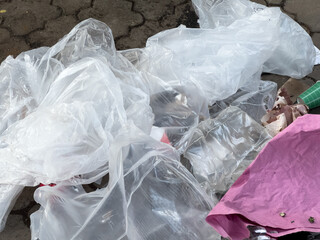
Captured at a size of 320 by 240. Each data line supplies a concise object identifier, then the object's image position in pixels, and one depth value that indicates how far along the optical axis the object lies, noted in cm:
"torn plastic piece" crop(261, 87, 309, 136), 141
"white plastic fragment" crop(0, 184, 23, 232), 122
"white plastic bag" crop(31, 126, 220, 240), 101
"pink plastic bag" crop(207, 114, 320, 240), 106
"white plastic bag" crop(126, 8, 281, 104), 150
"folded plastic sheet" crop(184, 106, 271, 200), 133
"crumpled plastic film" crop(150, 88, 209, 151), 145
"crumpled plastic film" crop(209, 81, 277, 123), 159
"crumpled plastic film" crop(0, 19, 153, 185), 114
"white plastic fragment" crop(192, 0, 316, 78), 171
